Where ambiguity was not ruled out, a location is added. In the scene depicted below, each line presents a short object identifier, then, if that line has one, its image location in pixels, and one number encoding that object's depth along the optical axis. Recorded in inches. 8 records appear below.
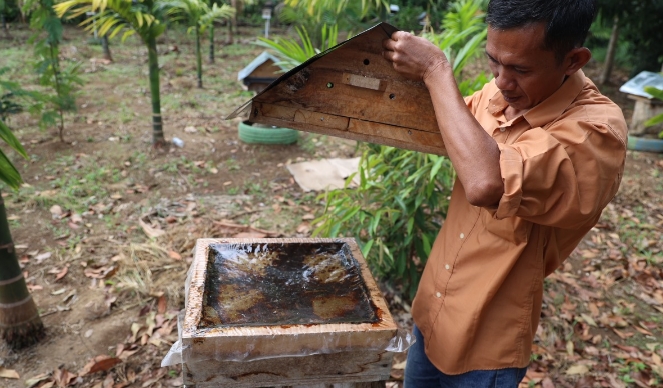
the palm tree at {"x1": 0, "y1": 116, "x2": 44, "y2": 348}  104.4
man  47.4
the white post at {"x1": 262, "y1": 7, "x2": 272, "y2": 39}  455.2
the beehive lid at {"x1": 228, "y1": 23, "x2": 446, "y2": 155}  62.0
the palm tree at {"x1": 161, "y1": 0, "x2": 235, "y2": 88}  255.1
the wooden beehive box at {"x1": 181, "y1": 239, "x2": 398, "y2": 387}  54.6
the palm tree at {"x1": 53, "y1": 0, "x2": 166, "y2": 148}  191.4
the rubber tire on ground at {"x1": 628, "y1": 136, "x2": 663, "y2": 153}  261.9
